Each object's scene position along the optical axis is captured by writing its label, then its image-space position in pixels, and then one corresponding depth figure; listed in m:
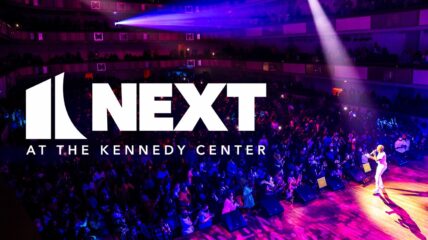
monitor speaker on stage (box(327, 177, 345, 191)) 12.34
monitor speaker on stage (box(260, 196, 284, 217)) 10.72
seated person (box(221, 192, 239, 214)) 10.29
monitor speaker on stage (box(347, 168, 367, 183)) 12.88
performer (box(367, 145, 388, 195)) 11.49
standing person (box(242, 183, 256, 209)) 10.98
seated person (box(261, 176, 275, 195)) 11.15
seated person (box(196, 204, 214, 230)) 10.10
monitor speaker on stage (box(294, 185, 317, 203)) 11.56
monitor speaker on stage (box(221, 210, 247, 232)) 10.04
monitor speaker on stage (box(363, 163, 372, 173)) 13.42
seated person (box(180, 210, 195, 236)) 9.86
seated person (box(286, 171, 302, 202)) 11.64
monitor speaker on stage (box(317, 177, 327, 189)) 12.13
